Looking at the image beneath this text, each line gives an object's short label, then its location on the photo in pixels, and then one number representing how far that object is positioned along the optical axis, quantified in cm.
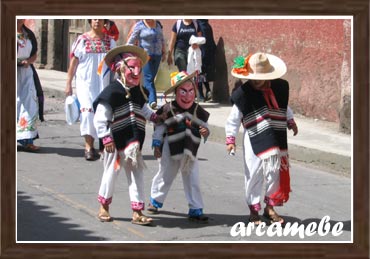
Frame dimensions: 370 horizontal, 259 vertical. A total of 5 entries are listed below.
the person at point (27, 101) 1247
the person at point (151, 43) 1436
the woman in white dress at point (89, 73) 1182
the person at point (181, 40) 1569
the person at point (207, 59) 1600
